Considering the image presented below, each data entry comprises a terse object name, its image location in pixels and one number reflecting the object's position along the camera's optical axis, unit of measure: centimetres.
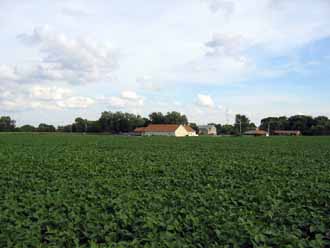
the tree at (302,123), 13777
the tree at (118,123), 14412
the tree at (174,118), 15275
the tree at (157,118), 15212
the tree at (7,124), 14988
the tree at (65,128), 15439
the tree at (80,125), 15100
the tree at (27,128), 14825
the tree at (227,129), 15568
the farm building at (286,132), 13646
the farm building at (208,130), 15973
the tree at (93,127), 14750
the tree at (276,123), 14925
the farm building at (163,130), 12394
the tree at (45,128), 14788
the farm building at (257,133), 12851
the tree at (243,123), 15856
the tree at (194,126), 16162
